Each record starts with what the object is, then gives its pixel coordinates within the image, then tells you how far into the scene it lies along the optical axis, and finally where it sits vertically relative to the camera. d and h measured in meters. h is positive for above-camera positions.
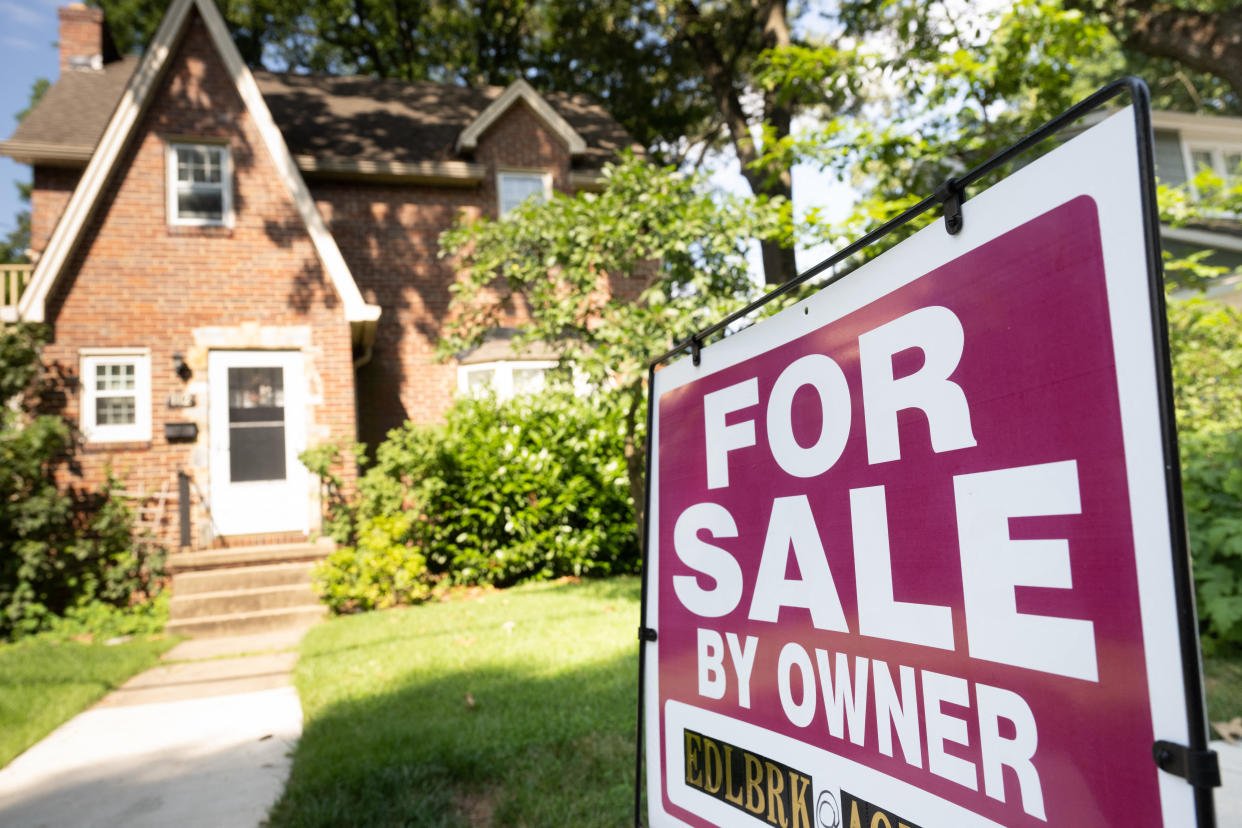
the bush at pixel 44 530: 8.84 -0.42
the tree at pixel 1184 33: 8.78 +4.84
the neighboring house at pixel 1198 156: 17.38 +7.40
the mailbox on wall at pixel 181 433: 10.22 +0.77
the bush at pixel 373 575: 8.95 -1.11
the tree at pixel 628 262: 6.55 +1.92
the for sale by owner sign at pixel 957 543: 1.02 -0.15
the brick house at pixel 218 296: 10.27 +2.75
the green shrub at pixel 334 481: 10.17 +0.02
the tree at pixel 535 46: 18.06 +11.93
